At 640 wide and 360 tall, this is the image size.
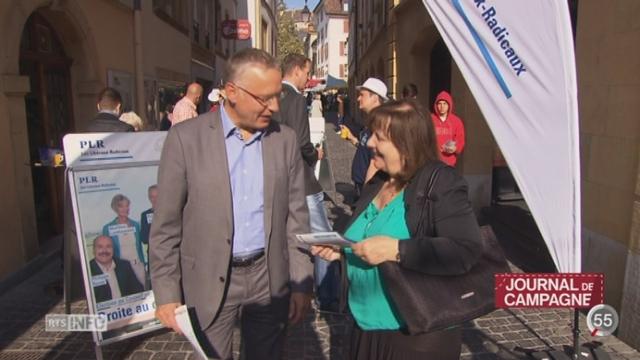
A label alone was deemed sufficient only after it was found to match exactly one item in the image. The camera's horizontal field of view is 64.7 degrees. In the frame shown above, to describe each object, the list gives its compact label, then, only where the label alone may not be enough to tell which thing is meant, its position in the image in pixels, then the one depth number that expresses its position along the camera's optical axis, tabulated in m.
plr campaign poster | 3.35
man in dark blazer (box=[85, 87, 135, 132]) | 4.23
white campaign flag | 2.29
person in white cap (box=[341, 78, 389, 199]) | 4.35
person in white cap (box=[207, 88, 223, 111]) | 8.13
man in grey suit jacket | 2.07
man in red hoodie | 5.77
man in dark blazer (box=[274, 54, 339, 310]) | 3.94
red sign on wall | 19.97
